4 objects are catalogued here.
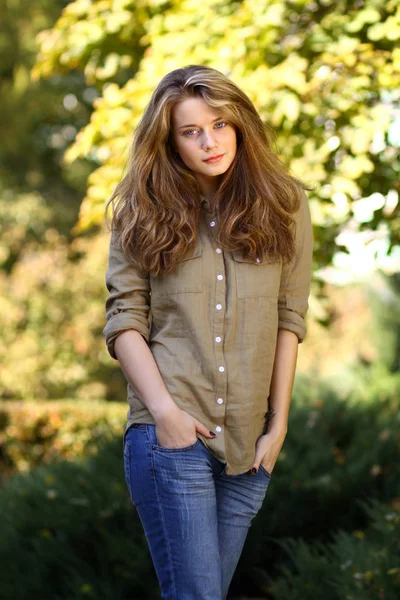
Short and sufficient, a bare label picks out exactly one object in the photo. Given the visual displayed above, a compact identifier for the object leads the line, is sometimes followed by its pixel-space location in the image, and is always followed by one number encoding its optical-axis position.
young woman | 4.38
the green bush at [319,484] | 7.98
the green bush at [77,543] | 7.83
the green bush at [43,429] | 15.06
